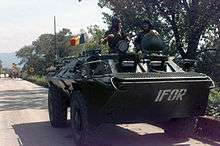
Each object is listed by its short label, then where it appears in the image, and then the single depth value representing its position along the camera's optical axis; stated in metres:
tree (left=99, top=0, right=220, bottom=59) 15.62
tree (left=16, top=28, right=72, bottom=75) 42.48
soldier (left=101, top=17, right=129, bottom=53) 6.67
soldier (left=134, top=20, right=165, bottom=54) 6.31
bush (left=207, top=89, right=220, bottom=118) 6.92
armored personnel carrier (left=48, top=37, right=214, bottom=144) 5.34
